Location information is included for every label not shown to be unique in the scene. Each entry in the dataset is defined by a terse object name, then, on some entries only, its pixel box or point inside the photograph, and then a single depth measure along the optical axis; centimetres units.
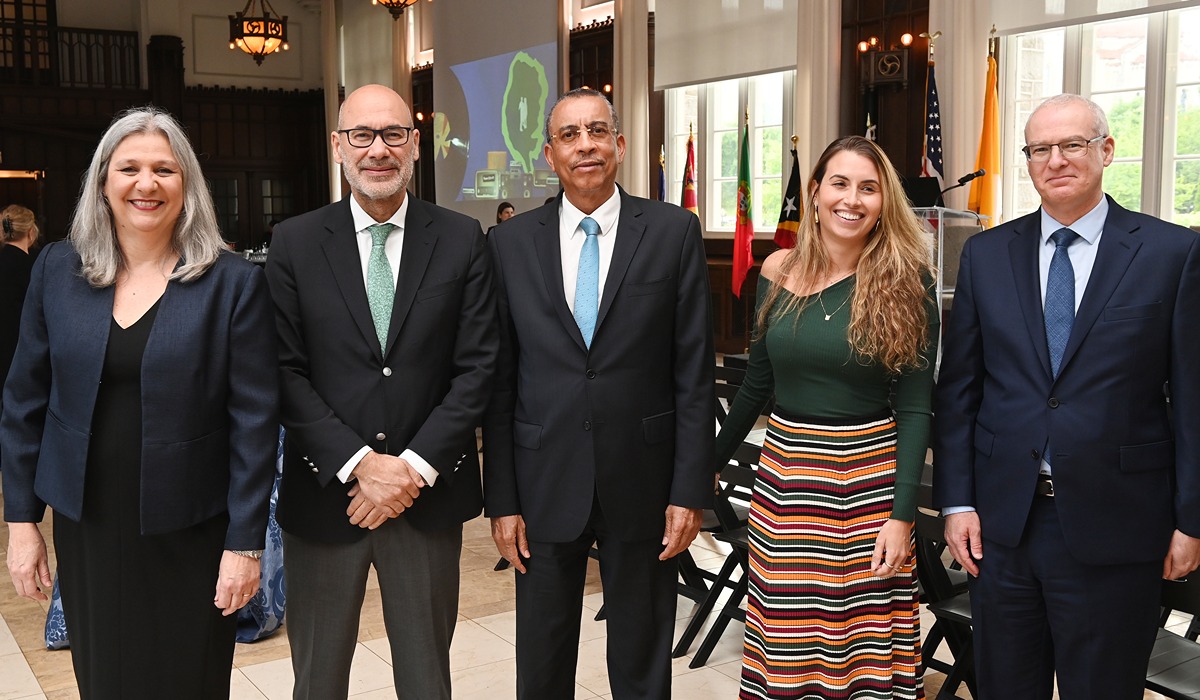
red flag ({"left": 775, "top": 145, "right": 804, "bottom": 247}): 952
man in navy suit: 226
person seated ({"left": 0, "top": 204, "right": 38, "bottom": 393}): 648
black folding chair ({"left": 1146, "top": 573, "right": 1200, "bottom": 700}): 242
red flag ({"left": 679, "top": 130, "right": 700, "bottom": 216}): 1148
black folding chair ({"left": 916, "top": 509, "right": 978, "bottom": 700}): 303
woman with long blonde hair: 251
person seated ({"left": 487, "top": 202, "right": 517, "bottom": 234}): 1162
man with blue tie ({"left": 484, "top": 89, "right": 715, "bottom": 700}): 263
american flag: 880
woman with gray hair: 224
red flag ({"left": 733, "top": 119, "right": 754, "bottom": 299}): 1074
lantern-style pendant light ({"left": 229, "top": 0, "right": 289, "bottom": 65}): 1502
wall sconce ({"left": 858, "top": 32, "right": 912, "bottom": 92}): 929
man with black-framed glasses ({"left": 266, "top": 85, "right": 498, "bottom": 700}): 251
